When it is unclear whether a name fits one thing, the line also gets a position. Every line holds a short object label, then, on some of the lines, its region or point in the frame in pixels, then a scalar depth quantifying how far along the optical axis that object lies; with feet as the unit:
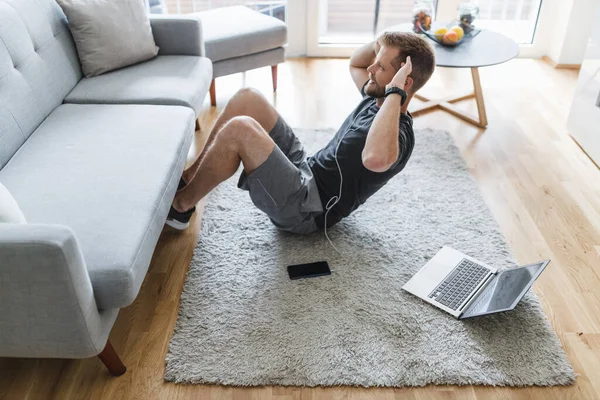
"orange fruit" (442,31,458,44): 10.33
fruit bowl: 10.36
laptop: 6.56
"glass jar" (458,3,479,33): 10.80
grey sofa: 4.89
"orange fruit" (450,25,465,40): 10.50
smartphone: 7.28
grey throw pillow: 8.64
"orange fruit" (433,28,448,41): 10.48
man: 6.76
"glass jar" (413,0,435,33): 10.73
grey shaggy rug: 6.01
